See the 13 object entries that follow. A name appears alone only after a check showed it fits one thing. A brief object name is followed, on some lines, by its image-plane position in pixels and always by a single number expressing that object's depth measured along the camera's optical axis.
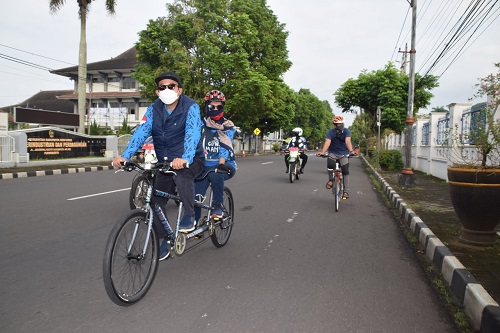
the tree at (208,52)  23.92
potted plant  4.41
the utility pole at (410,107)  10.80
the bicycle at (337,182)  7.43
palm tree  21.23
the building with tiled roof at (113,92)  38.56
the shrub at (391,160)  17.81
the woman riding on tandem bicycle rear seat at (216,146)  4.32
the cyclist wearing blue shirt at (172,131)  3.42
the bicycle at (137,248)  2.76
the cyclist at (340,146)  7.73
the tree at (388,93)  23.77
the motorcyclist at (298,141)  12.69
